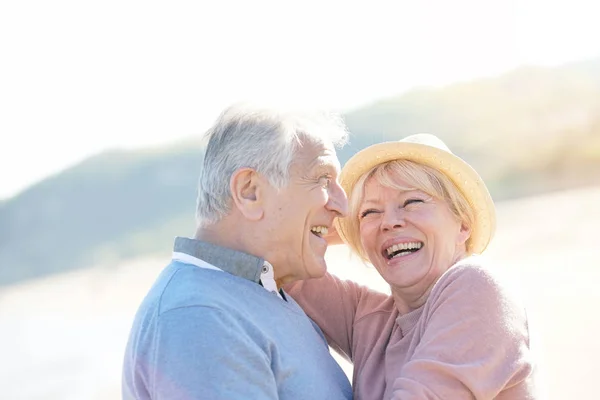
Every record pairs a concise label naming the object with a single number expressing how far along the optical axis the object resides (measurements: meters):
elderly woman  1.85
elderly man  1.73
